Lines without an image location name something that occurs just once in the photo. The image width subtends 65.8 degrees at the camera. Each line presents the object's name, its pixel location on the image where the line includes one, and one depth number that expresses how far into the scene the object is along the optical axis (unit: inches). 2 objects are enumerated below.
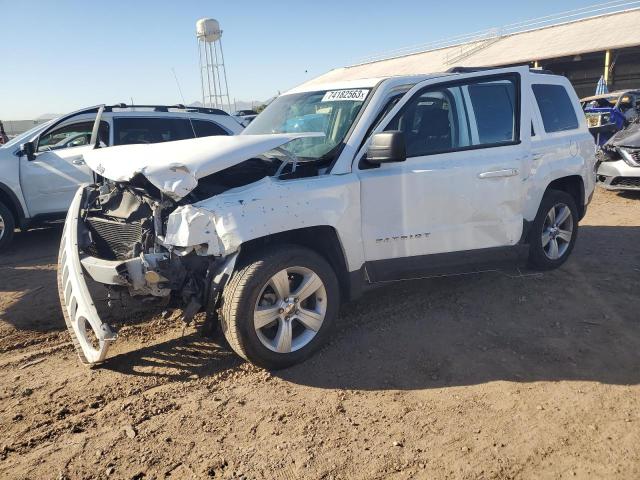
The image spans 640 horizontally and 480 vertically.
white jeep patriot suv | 124.1
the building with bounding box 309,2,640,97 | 1006.4
